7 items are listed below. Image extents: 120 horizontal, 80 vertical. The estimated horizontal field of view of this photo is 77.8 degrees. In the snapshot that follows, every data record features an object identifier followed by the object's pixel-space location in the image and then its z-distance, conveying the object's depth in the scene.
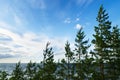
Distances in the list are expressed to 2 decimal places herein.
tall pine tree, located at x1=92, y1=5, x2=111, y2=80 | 13.68
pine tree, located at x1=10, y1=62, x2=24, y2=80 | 14.72
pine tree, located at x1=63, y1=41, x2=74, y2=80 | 17.27
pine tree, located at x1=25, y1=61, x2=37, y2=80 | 20.26
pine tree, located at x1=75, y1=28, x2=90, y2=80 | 15.95
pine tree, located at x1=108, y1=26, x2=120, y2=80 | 13.84
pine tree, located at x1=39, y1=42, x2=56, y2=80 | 13.55
